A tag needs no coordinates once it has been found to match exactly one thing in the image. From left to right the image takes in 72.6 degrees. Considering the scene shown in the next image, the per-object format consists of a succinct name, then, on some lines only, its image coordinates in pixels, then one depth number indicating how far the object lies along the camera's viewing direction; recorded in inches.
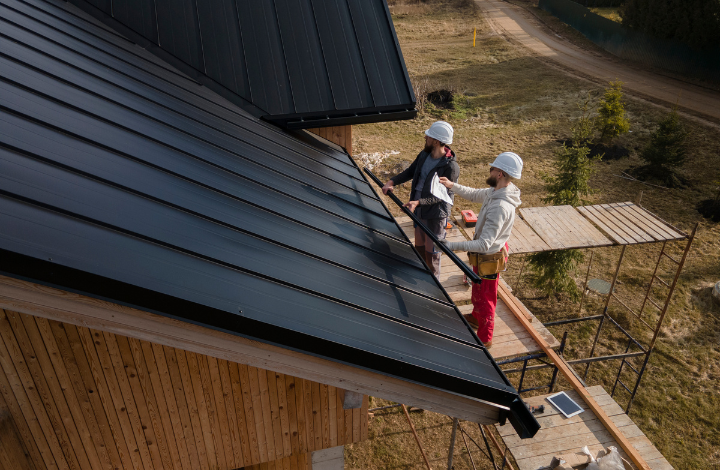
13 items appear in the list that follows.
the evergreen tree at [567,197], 459.5
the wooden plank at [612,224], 325.9
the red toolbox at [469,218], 494.9
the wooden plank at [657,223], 323.7
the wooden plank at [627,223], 329.7
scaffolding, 318.7
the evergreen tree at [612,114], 707.4
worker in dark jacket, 232.4
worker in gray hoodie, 212.5
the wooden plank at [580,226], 323.3
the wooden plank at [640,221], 331.0
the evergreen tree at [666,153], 646.5
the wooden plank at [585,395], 254.2
